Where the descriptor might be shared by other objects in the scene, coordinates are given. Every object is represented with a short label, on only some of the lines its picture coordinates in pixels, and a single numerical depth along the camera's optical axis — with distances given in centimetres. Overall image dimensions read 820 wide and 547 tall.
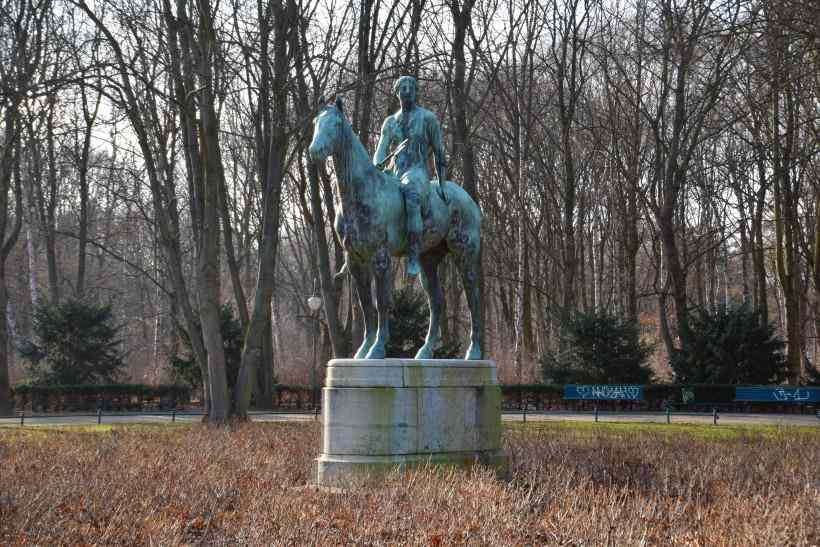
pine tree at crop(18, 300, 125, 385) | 3497
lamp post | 3297
